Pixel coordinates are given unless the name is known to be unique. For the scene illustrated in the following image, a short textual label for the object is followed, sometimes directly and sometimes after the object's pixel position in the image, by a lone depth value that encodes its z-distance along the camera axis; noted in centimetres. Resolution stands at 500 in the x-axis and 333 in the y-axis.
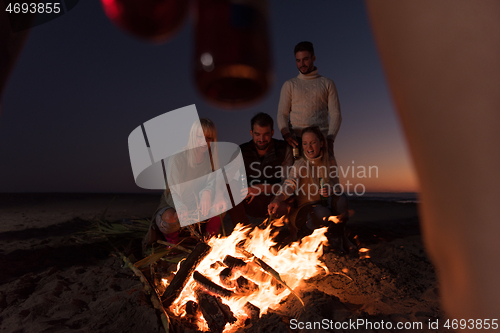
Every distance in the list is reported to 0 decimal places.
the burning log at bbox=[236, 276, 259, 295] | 151
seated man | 287
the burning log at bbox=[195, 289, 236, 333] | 132
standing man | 282
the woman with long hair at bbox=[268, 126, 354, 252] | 264
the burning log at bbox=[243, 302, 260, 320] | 135
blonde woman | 219
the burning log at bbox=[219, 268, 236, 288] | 153
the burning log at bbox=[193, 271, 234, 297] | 145
